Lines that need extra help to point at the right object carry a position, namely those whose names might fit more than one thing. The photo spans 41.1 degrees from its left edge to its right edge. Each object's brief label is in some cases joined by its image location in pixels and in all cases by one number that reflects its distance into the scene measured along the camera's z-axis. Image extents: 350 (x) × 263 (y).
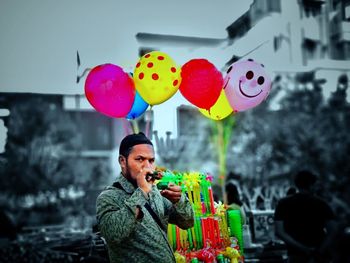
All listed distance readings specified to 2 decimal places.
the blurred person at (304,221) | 3.06
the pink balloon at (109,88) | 2.74
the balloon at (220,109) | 3.06
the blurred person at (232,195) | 4.20
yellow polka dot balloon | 2.75
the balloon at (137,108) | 2.92
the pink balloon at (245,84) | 2.96
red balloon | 2.93
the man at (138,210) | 1.65
